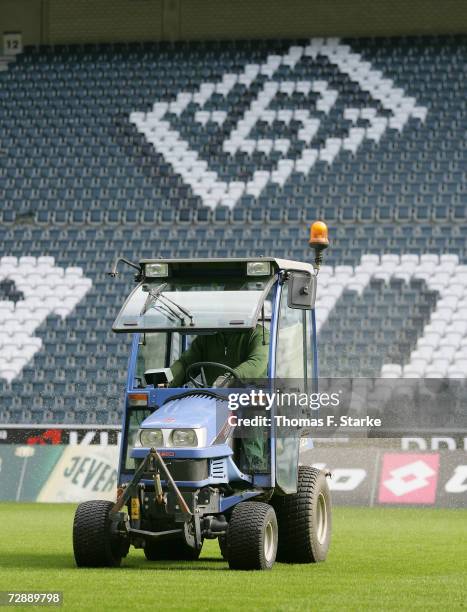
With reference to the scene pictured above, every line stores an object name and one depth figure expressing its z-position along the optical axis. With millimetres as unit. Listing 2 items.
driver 19266
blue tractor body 17906
